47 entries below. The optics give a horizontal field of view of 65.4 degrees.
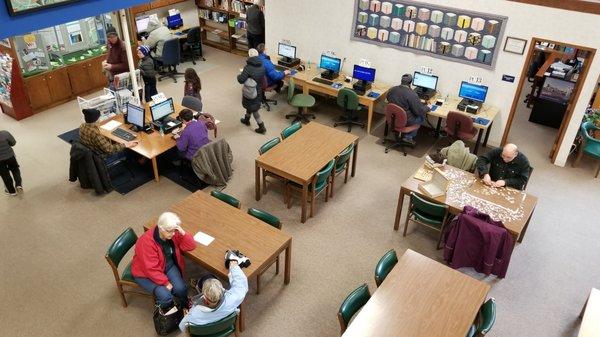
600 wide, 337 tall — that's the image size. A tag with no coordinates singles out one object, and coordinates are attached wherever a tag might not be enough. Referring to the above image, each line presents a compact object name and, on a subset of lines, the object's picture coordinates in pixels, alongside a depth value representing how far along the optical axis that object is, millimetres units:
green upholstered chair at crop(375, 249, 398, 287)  4344
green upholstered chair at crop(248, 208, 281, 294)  4992
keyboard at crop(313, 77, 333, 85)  8633
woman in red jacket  4301
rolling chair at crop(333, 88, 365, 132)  8031
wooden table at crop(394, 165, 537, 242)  5184
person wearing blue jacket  8702
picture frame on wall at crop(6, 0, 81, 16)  3932
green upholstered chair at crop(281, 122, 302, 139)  6715
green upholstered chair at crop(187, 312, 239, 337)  3875
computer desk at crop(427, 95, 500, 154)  7465
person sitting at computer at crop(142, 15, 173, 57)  10062
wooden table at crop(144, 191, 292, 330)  4469
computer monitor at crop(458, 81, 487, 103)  7602
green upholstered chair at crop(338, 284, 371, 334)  3963
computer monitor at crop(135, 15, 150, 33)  10516
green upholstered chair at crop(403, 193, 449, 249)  5402
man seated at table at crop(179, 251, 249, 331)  3781
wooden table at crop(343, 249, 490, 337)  3793
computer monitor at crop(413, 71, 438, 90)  7988
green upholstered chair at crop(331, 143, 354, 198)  6391
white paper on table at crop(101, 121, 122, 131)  6891
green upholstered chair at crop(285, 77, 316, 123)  8422
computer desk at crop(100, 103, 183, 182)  6482
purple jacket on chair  4961
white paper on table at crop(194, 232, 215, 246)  4645
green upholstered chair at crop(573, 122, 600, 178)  7268
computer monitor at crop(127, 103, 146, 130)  6755
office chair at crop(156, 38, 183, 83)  10023
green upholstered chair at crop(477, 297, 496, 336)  3883
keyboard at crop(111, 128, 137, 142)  6662
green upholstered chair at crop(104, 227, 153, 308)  4543
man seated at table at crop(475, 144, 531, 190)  5621
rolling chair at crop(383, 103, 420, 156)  7435
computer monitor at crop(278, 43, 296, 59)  9195
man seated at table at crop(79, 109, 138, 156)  6219
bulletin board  7423
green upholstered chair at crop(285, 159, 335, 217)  5969
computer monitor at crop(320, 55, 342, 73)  8727
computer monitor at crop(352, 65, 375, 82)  8332
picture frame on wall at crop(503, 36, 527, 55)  7176
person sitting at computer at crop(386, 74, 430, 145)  7426
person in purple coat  6414
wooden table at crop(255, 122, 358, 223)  5926
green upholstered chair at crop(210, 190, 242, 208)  5234
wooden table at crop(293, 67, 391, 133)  8141
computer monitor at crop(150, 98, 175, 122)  6830
